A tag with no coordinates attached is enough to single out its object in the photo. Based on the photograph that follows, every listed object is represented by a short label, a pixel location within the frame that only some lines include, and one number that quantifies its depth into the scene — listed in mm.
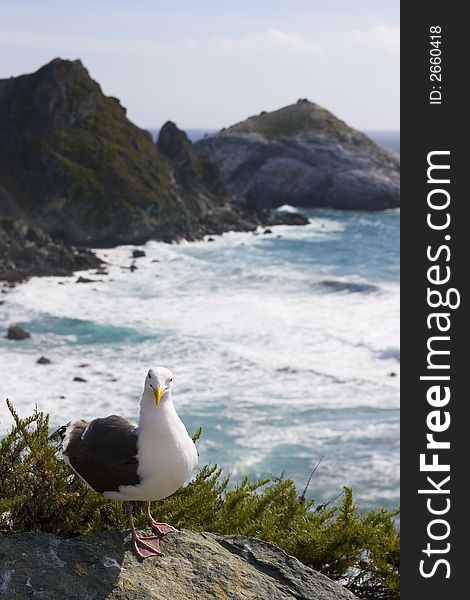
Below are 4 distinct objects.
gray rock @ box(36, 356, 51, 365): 35500
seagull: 5195
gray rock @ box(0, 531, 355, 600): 4820
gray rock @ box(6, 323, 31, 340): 39594
